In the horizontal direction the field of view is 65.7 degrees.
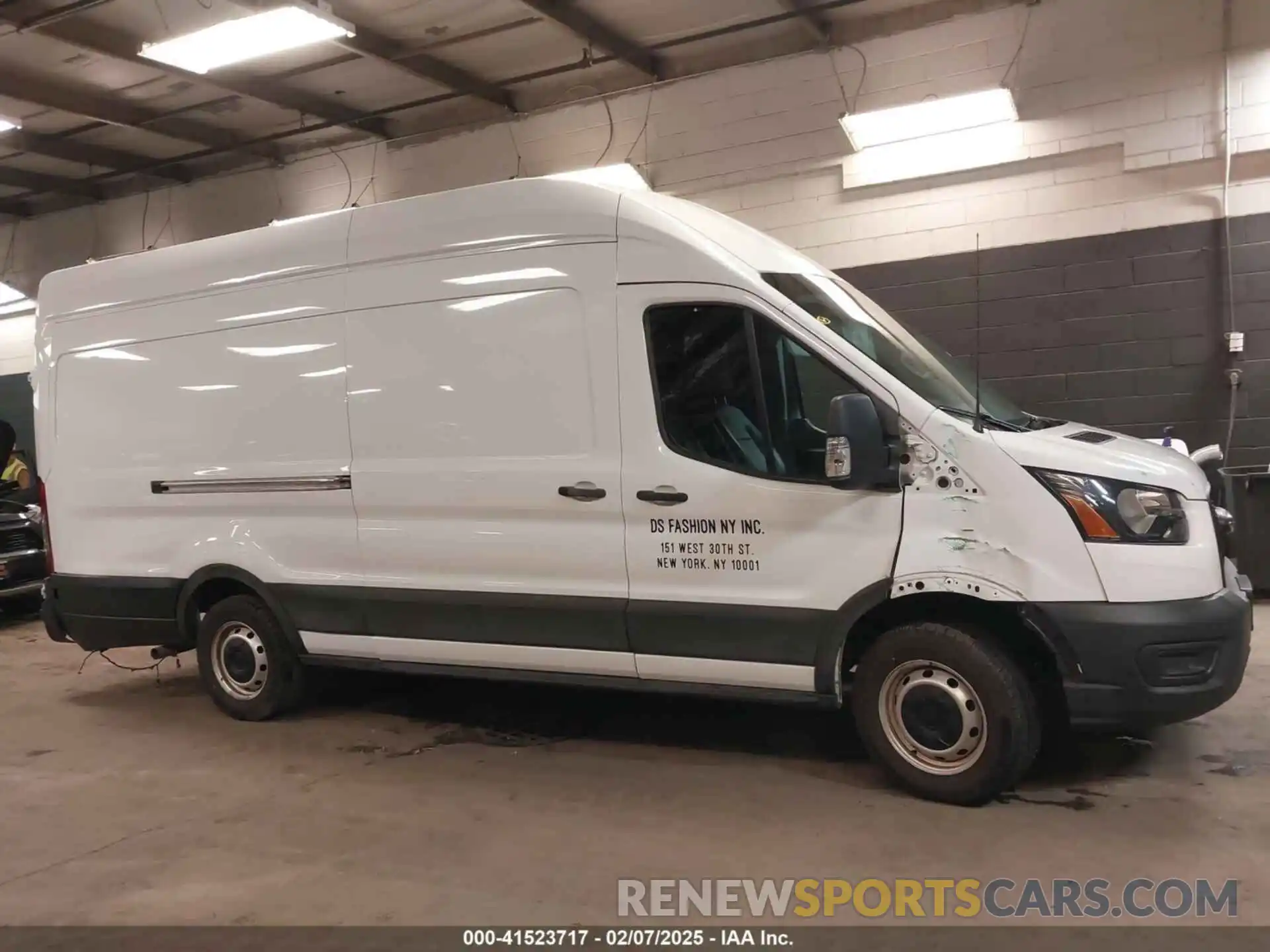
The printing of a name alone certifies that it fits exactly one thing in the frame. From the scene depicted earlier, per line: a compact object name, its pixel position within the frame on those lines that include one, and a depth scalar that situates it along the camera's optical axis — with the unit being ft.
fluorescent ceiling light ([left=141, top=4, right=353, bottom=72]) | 21.58
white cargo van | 11.40
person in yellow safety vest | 34.83
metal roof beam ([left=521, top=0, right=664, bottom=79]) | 24.66
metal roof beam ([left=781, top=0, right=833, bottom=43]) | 24.56
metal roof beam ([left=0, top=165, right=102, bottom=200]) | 38.29
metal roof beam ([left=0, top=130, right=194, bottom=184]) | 33.81
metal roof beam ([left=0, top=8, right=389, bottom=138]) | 25.23
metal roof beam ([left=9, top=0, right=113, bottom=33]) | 22.63
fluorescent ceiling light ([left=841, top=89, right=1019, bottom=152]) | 23.72
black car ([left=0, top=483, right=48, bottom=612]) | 26.96
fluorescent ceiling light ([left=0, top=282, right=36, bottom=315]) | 43.42
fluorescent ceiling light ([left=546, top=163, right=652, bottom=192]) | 27.22
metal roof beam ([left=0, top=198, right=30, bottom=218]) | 41.93
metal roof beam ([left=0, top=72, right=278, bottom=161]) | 28.76
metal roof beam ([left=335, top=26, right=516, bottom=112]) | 26.45
